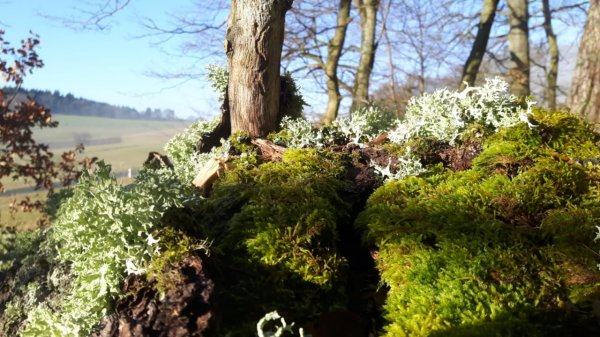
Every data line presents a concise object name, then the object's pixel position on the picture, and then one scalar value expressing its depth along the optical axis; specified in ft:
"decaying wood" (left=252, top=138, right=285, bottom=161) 1.42
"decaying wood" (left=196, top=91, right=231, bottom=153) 1.81
